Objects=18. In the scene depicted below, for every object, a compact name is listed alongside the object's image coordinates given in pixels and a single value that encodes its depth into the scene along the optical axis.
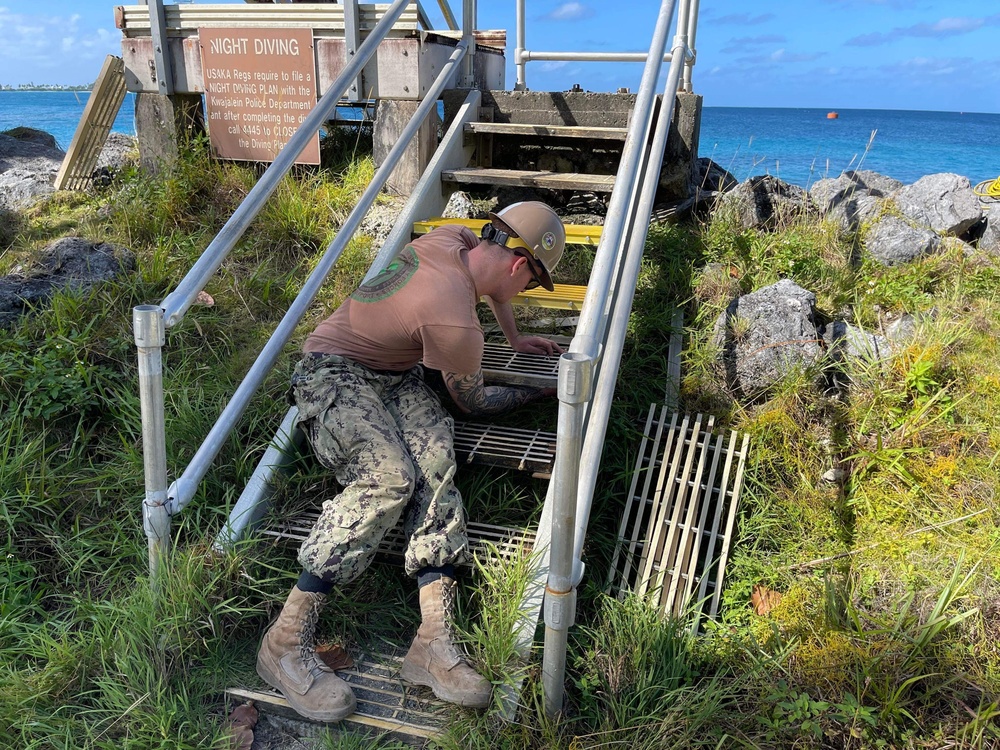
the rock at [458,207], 4.67
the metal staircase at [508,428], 2.02
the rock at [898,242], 5.14
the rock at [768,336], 3.73
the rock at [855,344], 3.91
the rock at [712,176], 6.35
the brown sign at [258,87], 5.21
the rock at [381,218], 4.74
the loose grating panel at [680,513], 2.86
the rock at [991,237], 5.91
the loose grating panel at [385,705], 2.25
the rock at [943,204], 6.13
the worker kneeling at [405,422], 2.39
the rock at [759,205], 5.26
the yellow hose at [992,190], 8.55
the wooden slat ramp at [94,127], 5.96
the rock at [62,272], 4.16
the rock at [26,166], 5.93
